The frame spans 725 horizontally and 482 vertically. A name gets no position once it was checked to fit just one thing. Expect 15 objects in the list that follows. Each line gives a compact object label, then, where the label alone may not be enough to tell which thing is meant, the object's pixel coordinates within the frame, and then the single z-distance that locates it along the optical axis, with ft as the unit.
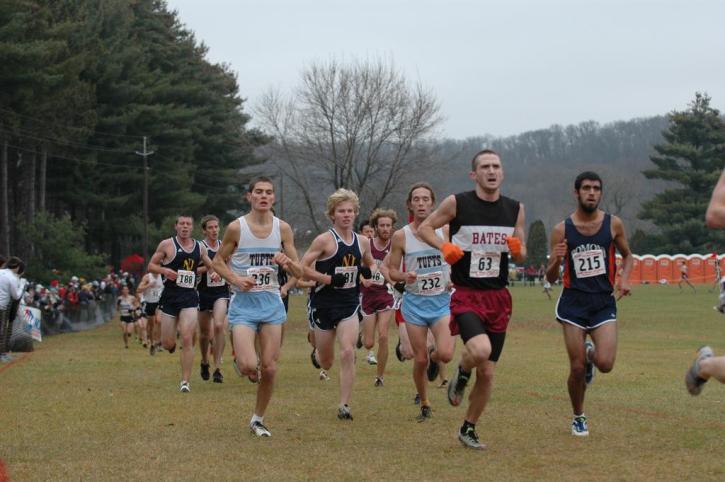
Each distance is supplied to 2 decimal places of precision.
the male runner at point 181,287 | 47.78
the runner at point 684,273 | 213.66
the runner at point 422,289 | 37.01
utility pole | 187.01
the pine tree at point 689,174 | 292.61
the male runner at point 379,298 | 47.67
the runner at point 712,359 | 22.36
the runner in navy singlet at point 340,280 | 37.19
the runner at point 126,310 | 89.54
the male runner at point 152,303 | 70.23
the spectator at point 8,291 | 63.00
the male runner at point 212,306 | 51.62
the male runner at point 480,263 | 29.63
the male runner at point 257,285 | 33.04
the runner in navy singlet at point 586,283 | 31.37
